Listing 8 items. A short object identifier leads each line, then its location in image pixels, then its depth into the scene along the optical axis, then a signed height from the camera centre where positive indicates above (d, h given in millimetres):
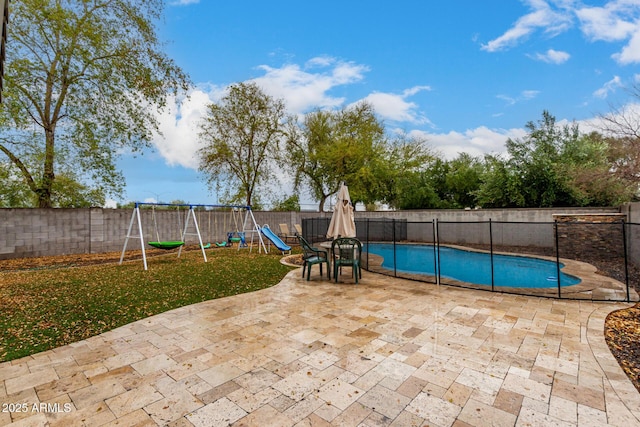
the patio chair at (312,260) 6111 -876
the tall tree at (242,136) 15484 +4555
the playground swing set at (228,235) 7564 -553
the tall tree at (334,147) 18328 +4462
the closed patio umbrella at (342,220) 6402 -44
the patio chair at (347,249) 5840 -727
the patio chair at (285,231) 12613 -507
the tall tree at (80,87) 9164 +4680
